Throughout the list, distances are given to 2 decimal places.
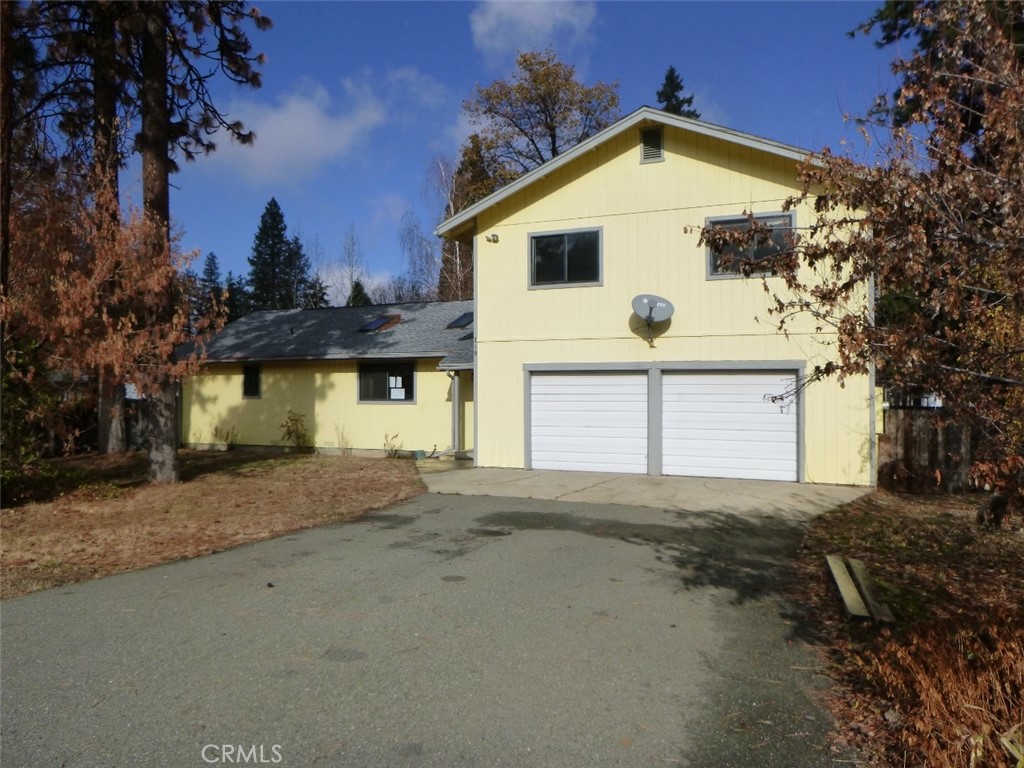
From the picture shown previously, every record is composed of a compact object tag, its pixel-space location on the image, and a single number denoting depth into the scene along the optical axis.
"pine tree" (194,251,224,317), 77.07
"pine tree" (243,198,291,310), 64.31
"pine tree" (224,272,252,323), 62.25
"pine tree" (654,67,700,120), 41.91
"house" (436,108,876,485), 13.35
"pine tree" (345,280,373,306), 45.84
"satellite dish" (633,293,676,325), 13.84
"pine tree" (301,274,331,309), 52.53
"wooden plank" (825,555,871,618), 5.53
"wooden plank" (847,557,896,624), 5.40
